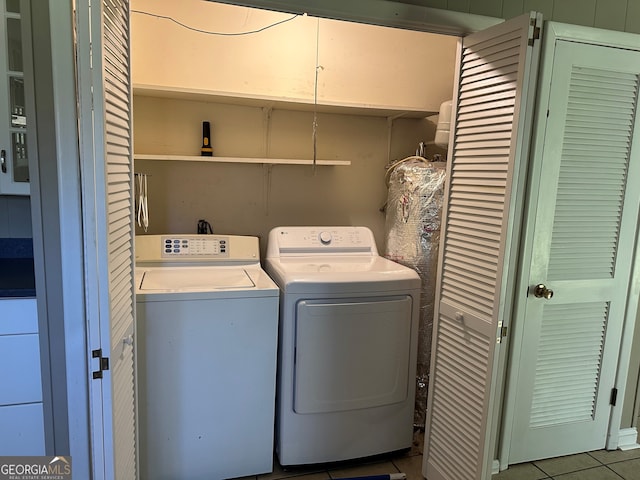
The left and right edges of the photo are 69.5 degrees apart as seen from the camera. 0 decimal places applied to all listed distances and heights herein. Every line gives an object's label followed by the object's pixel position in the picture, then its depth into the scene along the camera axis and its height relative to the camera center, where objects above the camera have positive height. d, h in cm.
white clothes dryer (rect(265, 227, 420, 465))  212 -85
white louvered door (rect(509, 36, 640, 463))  195 -28
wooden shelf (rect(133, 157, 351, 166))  240 +8
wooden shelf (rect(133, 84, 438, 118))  233 +41
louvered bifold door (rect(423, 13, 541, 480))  163 -20
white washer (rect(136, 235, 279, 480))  193 -87
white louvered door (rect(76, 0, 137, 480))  117 -12
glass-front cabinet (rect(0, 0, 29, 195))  166 +21
